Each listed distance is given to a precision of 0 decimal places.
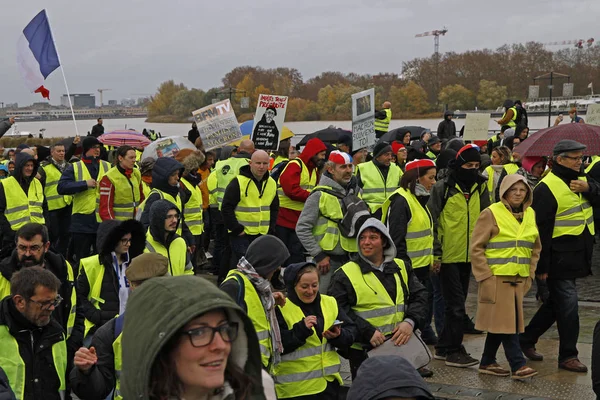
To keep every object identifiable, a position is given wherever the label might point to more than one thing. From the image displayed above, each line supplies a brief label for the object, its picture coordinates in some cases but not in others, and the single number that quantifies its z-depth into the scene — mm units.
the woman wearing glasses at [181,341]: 2293
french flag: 16938
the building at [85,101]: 86256
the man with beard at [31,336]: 5258
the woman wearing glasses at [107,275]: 6324
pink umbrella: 17781
